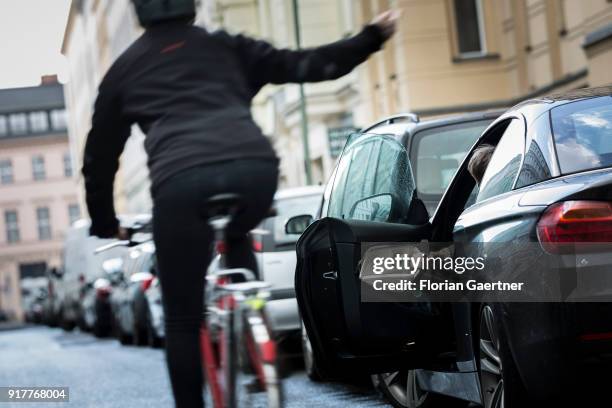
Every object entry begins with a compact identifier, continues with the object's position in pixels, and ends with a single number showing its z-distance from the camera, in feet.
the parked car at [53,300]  143.95
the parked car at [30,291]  265.75
